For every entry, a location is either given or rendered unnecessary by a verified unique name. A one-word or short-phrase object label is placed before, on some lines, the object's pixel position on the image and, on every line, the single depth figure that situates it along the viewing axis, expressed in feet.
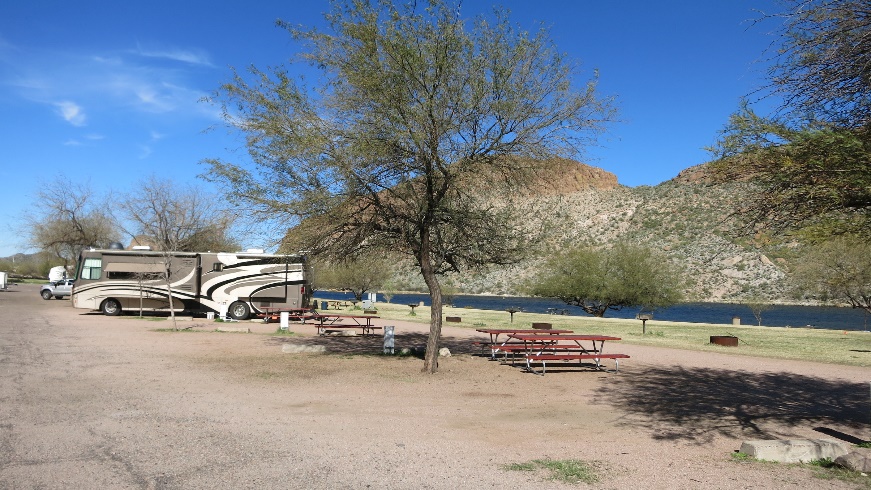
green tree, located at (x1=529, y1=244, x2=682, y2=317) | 138.62
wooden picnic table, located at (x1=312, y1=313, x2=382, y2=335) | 69.72
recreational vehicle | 91.61
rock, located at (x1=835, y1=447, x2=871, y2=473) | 19.61
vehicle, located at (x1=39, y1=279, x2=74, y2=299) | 138.10
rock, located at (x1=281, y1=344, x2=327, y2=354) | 52.02
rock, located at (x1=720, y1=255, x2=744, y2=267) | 216.13
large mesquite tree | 38.19
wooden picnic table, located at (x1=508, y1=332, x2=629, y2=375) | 43.93
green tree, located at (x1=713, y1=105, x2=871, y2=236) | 21.39
